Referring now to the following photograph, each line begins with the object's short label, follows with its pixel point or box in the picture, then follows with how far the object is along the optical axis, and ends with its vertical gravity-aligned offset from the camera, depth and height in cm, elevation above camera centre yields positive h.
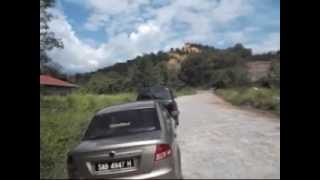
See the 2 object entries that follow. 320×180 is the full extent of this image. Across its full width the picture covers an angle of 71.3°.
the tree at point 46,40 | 798 +186
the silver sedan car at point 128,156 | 273 -81
